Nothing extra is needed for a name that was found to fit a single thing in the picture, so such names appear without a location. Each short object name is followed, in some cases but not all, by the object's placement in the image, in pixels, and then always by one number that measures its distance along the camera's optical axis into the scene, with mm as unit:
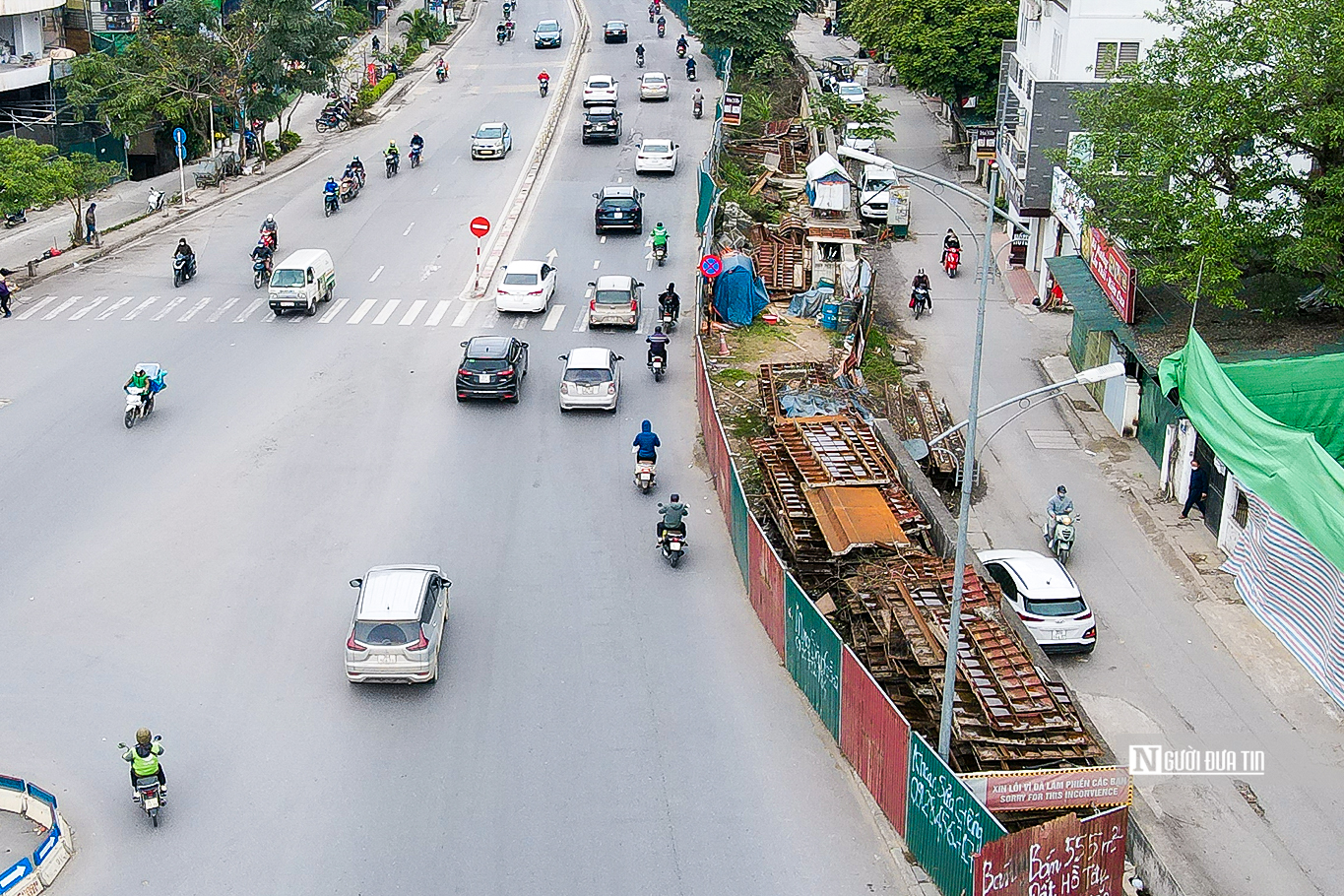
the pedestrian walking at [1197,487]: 32219
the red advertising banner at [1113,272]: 36469
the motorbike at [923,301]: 47188
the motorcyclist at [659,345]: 39031
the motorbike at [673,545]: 28750
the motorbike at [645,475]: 32278
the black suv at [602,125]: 67375
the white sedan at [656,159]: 61906
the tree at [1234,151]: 32875
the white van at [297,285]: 44312
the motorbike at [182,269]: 47406
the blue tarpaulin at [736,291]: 43875
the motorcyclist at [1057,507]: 30688
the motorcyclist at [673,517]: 28531
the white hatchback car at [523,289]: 44594
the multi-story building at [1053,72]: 49094
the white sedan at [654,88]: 76938
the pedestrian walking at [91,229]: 51875
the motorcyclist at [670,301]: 42875
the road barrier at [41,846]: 18750
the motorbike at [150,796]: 20344
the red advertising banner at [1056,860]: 17344
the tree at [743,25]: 78000
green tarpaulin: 24500
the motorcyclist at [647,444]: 31906
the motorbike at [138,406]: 34875
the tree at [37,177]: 46000
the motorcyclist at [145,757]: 20188
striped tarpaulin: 25469
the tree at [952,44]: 67688
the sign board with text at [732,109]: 68812
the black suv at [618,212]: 53281
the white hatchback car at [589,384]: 36656
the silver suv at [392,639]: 23719
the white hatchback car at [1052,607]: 26453
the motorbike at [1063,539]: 30609
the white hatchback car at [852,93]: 77812
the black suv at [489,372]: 36844
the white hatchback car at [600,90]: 70312
